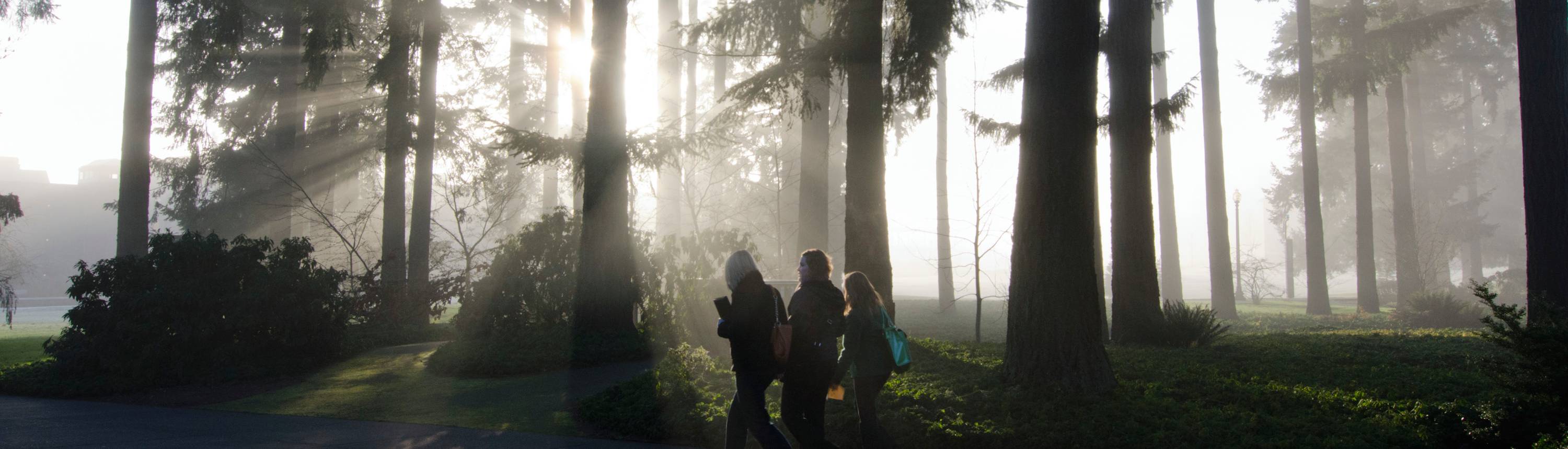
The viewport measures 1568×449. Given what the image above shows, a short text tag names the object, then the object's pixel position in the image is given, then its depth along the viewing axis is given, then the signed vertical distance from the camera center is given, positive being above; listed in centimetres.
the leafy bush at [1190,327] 1143 -62
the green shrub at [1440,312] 1972 -79
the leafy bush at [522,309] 1106 -32
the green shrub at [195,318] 1106 -35
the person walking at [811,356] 489 -41
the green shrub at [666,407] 690 -103
